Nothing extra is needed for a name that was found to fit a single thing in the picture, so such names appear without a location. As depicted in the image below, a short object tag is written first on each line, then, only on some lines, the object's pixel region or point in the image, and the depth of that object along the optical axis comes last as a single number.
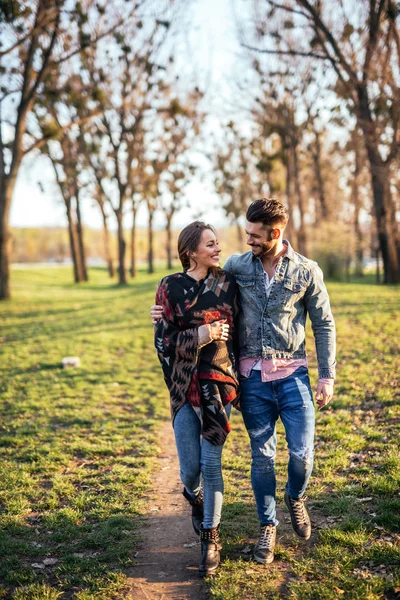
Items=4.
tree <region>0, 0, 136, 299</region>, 15.78
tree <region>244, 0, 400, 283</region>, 16.38
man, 3.62
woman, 3.59
